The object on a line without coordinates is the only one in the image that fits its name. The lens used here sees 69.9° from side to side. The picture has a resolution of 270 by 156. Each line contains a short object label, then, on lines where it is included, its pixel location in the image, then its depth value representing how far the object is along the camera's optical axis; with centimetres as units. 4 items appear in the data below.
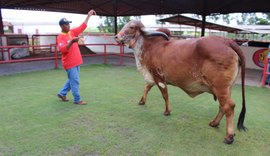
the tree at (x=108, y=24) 2856
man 317
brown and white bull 230
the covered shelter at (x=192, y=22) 1111
